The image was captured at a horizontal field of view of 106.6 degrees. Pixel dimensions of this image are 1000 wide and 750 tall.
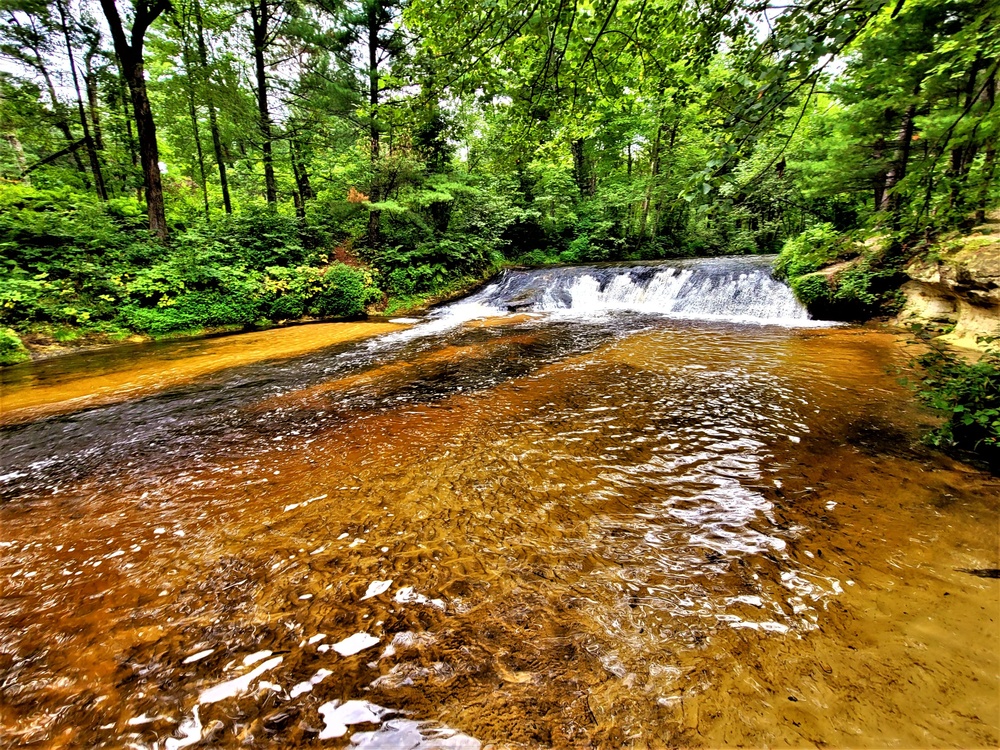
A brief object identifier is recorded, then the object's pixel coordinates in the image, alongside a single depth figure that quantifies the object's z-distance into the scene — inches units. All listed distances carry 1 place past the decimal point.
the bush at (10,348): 281.0
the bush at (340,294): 449.1
